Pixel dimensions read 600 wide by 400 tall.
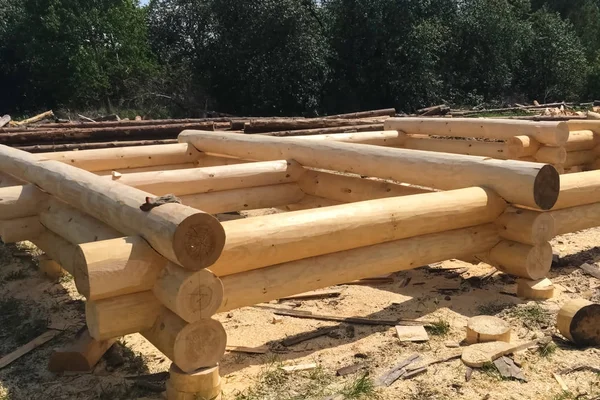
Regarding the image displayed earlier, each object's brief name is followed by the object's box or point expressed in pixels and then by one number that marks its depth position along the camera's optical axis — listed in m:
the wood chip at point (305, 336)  4.70
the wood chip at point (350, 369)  4.13
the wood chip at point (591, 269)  6.11
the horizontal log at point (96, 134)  11.15
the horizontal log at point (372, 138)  9.22
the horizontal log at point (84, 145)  10.30
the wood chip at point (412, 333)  4.62
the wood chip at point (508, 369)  4.02
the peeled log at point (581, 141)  10.27
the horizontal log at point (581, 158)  10.46
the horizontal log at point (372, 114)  17.65
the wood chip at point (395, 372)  3.98
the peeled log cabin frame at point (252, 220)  3.71
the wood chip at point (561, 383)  3.88
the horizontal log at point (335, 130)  12.25
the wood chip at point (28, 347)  4.61
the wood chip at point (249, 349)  4.55
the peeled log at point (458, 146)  9.98
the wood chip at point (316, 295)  5.73
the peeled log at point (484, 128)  8.84
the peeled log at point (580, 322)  4.43
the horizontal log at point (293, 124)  12.58
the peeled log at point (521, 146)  8.93
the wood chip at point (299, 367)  4.18
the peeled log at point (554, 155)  8.95
